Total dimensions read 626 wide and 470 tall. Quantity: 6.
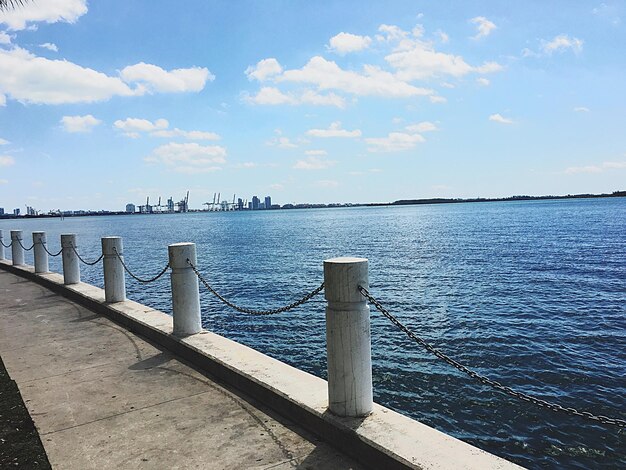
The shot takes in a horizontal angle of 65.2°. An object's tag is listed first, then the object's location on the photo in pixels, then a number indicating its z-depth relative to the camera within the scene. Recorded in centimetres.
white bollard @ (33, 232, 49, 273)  1306
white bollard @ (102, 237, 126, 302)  860
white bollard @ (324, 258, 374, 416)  375
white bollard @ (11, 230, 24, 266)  1557
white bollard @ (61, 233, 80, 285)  1082
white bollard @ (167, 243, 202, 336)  630
